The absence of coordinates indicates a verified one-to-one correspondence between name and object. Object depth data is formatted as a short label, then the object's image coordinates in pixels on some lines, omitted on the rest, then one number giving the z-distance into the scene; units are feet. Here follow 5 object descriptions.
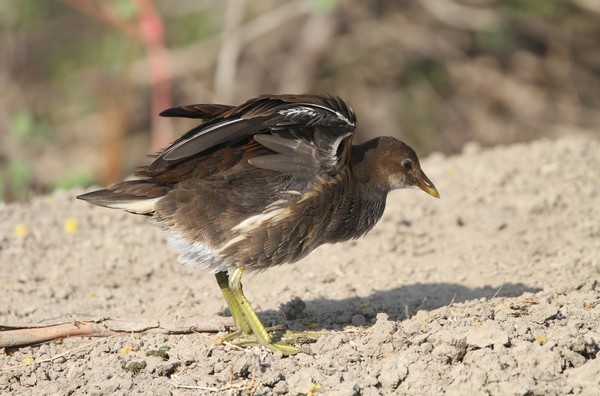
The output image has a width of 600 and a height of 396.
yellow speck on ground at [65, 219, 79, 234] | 46.81
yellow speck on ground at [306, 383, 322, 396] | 27.70
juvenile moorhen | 32.48
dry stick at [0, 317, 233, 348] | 32.99
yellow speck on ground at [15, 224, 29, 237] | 46.02
